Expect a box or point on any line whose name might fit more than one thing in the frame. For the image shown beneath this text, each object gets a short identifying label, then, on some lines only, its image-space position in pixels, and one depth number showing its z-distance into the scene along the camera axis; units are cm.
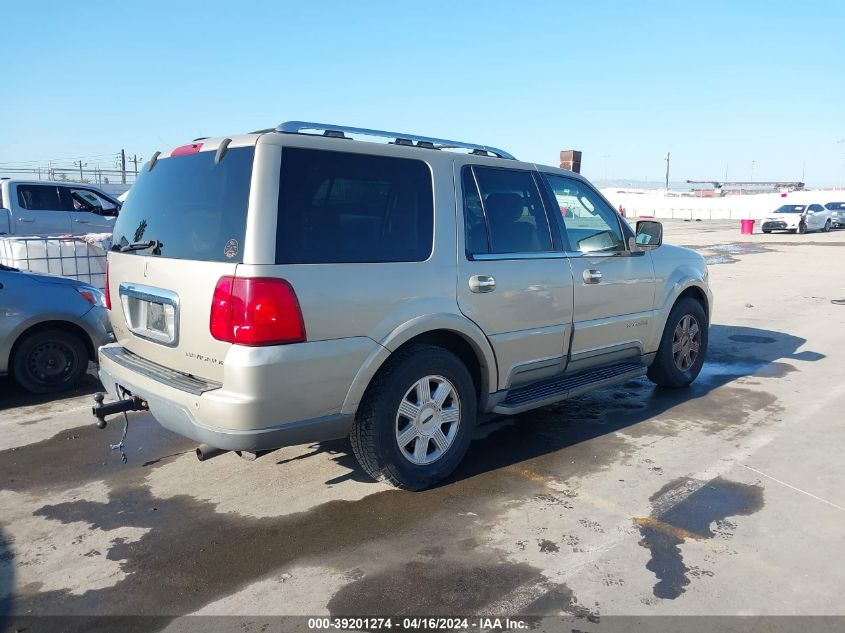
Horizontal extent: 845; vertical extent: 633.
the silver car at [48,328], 589
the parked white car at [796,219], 3148
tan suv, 336
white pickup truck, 1259
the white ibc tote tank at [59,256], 842
